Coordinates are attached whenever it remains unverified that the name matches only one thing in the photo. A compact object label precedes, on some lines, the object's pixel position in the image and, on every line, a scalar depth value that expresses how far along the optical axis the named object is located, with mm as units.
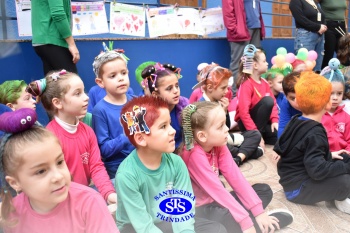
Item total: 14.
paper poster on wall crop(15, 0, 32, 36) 3473
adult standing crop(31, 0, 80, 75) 2781
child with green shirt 1590
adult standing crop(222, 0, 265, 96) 4785
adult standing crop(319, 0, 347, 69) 5508
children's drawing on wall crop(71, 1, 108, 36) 3908
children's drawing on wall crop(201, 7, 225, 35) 5184
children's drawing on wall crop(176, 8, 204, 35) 4852
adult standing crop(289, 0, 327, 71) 5062
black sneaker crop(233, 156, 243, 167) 2963
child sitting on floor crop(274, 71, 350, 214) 2090
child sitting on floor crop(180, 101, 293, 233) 1867
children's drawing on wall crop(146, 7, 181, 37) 4586
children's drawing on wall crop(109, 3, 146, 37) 4223
